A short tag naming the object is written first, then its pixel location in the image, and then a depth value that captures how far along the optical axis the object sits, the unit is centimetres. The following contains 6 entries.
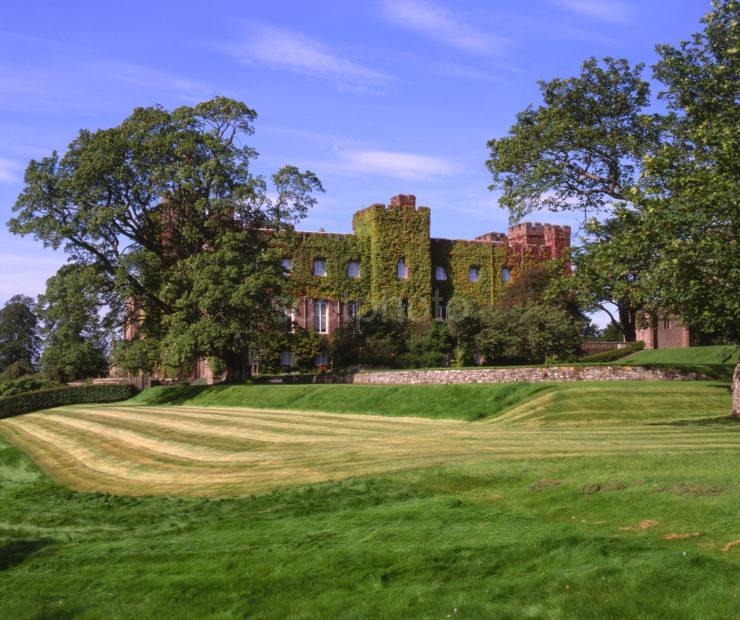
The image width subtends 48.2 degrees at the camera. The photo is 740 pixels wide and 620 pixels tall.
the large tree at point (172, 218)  4200
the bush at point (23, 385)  5148
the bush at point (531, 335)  4797
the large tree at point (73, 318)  4275
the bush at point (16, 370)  8219
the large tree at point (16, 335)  9662
